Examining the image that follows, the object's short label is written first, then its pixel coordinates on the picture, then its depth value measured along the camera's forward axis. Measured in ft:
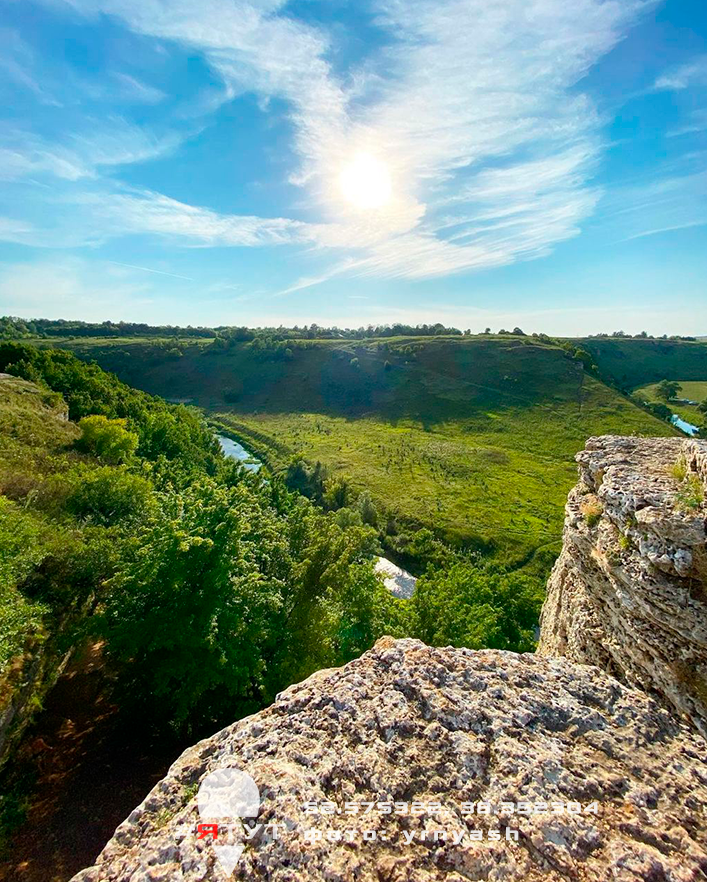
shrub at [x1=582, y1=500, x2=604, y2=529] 33.09
